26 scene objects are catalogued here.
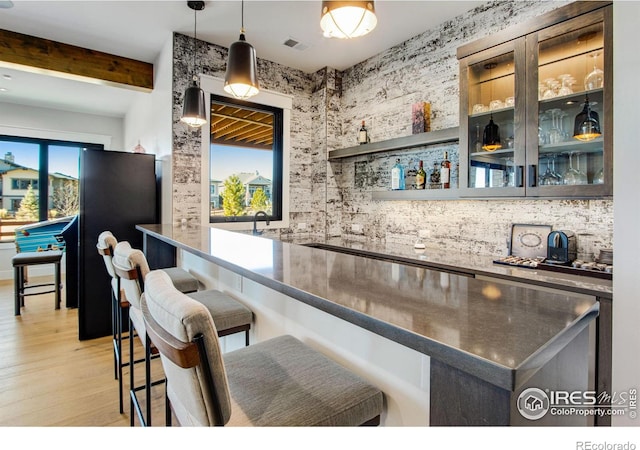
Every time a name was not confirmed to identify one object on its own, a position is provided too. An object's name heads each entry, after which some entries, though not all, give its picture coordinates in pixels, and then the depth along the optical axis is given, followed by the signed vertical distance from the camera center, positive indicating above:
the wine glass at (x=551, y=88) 2.12 +0.84
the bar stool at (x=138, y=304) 1.45 -0.42
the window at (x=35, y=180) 5.68 +0.71
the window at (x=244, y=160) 3.81 +0.73
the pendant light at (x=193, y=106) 2.72 +0.93
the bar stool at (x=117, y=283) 2.01 -0.41
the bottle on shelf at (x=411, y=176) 3.36 +0.47
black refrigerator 3.21 +0.10
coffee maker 2.16 -0.15
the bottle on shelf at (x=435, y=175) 3.11 +0.44
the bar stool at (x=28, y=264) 3.94 -0.50
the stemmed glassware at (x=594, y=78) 1.91 +0.83
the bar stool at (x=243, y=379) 0.73 -0.46
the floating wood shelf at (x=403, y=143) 2.74 +0.74
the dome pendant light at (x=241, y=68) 2.04 +0.92
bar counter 0.54 -0.19
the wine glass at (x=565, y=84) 2.07 +0.85
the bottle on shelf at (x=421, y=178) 3.17 +0.42
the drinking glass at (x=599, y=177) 1.88 +0.26
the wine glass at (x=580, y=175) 1.98 +0.29
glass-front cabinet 1.92 +0.71
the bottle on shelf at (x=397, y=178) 3.35 +0.44
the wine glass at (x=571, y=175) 2.03 +0.29
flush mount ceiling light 1.29 +0.82
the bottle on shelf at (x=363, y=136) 3.74 +0.95
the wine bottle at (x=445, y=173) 2.93 +0.43
